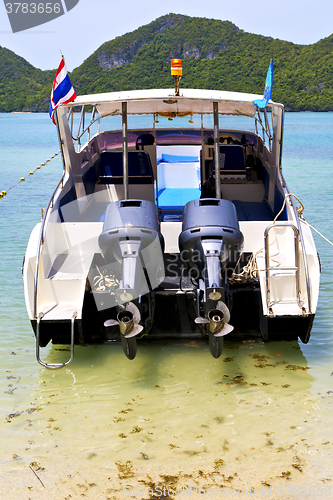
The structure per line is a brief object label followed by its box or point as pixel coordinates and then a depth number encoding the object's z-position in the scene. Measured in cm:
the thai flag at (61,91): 447
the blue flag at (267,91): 392
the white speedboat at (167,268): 337
